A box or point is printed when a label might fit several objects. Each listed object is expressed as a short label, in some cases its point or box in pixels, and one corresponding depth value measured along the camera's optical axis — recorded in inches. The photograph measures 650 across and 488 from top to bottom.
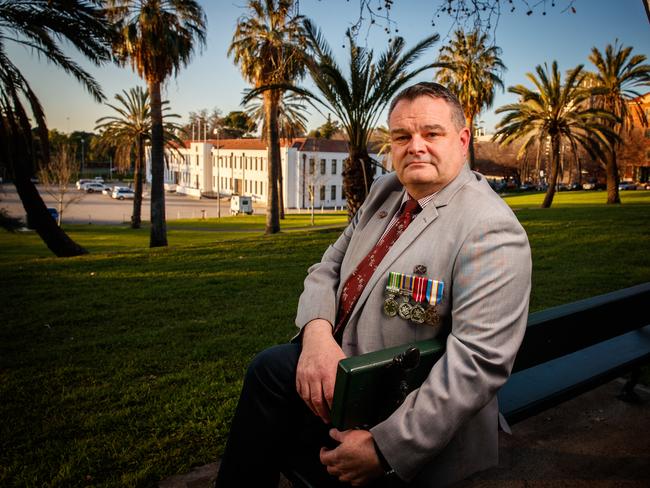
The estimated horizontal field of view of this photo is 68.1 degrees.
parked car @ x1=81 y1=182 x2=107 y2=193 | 3203.0
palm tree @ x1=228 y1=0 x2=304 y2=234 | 954.3
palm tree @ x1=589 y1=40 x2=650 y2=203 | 1104.9
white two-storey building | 2591.0
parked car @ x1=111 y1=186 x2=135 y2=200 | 2805.1
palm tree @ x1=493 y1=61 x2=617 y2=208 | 1027.9
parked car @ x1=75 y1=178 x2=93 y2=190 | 3204.7
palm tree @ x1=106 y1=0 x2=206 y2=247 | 801.6
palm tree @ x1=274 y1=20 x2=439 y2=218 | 476.7
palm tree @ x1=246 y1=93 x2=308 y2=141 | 1398.9
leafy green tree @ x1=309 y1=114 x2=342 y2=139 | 3050.7
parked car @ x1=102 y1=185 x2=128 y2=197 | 3090.6
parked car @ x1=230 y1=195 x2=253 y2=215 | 2180.1
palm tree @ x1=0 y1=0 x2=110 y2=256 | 464.4
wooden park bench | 61.1
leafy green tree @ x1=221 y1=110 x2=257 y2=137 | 4037.6
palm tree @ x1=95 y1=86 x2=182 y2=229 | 1376.7
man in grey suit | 61.5
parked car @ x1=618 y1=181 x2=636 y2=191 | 2189.5
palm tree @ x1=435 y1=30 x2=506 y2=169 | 1128.7
